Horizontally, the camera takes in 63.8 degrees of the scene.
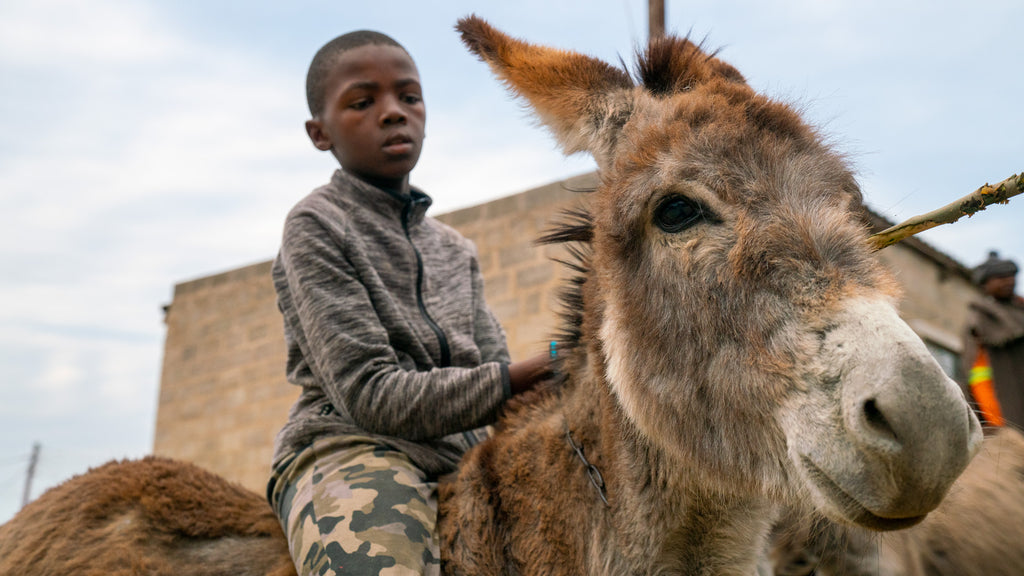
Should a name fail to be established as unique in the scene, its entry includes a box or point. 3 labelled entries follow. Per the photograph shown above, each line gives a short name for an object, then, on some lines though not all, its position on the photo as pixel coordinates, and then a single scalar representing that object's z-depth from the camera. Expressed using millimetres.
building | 9000
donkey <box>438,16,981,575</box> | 1590
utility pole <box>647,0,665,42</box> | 5742
